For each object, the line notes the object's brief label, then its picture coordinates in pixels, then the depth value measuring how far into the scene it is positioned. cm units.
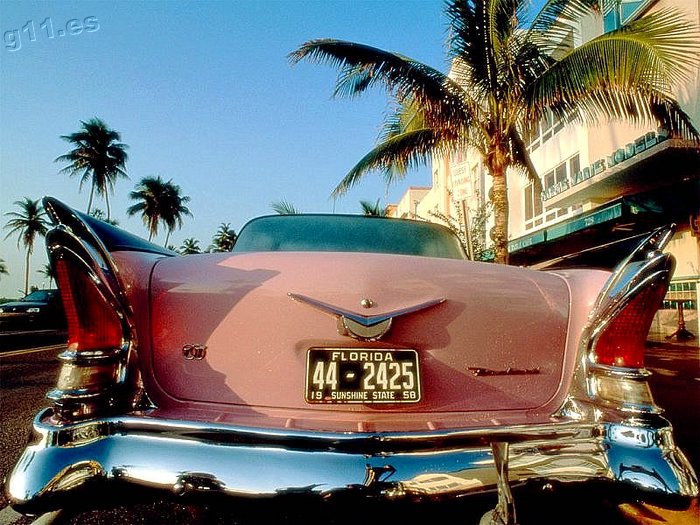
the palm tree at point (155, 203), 4338
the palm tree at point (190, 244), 6156
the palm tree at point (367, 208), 3009
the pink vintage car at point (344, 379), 125
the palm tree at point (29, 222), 4672
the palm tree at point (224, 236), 5697
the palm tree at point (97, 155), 3250
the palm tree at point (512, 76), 610
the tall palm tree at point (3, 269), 5866
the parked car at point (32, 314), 1432
